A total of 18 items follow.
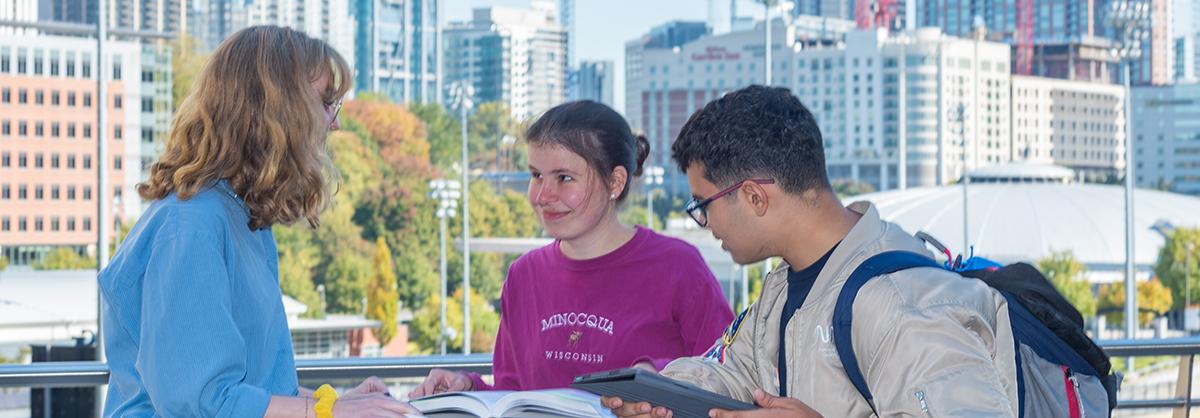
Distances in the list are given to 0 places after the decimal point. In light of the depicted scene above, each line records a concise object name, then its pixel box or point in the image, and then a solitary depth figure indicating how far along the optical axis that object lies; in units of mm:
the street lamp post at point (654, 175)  50472
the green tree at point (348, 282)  46094
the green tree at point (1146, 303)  51344
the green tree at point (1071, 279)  48462
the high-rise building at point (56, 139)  60312
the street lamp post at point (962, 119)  54938
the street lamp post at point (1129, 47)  36781
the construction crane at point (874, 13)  109312
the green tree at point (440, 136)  62938
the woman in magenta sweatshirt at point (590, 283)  2748
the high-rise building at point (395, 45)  97938
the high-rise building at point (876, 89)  108250
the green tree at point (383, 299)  40031
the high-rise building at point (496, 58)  108250
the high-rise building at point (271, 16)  105312
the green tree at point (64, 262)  55219
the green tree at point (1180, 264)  55219
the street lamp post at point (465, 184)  37062
